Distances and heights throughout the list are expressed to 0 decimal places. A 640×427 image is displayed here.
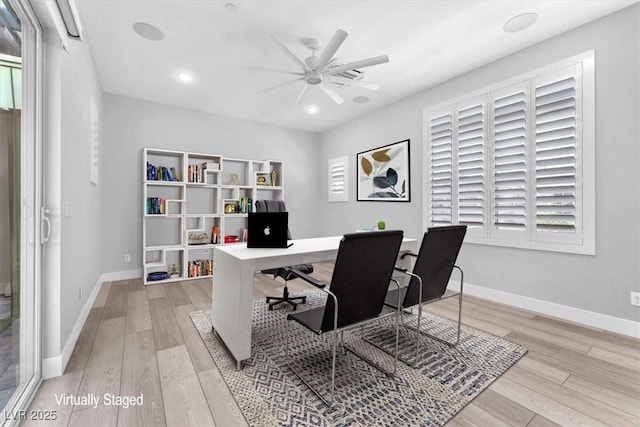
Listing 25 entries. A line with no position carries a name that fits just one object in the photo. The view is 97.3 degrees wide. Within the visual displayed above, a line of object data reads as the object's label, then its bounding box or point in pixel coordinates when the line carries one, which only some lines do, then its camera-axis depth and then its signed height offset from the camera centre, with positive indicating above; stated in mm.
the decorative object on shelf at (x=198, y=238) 4474 -387
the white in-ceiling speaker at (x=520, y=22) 2424 +1707
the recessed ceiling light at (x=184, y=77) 3455 +1730
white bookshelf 4160 +155
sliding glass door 1397 +48
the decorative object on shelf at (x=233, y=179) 4906 +615
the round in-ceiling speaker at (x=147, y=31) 2562 +1724
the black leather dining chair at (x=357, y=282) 1485 -383
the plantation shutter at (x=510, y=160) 2895 +570
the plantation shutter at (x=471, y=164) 3234 +591
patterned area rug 1458 -1029
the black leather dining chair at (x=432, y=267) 1903 -381
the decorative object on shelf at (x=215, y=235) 4578 -336
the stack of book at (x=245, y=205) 4844 +161
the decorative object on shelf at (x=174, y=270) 4285 -852
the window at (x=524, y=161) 2539 +560
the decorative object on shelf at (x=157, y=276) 3998 -879
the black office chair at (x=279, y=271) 2875 -590
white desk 1833 -451
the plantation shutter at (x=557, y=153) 2584 +576
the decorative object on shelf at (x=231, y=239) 4716 -413
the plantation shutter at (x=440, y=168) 3570 +598
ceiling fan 2348 +1373
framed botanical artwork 4184 +651
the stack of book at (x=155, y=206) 4082 +124
